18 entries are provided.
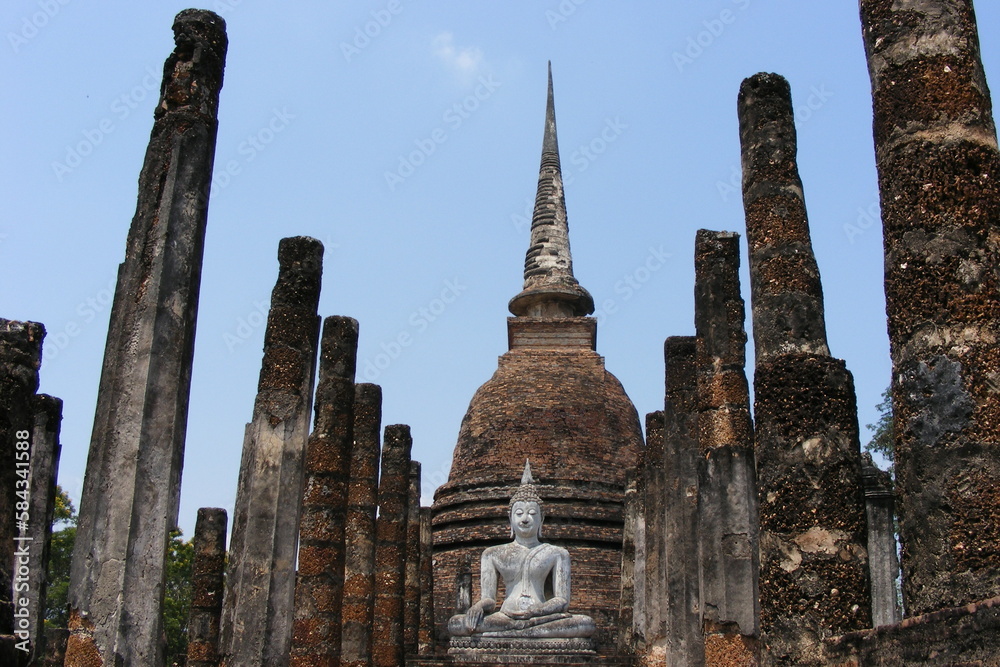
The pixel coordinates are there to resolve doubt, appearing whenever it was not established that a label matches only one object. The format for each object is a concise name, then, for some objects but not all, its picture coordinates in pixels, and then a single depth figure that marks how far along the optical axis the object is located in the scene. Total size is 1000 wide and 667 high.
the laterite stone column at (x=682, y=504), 10.73
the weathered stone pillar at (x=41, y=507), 7.38
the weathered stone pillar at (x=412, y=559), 18.69
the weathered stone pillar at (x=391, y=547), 15.79
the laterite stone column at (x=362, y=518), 13.84
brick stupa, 21.75
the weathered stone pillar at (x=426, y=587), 20.06
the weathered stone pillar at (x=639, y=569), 14.51
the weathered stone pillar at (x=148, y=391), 6.16
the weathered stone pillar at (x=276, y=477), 9.41
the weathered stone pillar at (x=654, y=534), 13.27
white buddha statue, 15.67
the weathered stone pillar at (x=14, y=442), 4.43
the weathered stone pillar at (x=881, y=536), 12.77
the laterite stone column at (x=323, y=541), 11.44
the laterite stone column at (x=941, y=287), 4.95
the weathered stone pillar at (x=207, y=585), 14.23
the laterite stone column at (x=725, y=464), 9.24
